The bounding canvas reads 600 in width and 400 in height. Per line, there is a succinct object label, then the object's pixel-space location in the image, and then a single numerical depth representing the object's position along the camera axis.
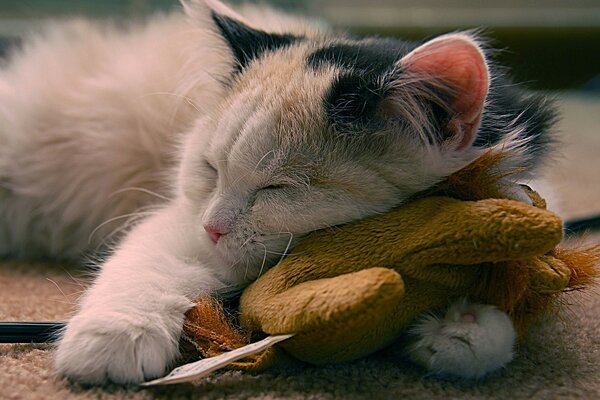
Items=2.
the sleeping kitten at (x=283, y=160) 0.30
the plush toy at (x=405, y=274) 0.28
